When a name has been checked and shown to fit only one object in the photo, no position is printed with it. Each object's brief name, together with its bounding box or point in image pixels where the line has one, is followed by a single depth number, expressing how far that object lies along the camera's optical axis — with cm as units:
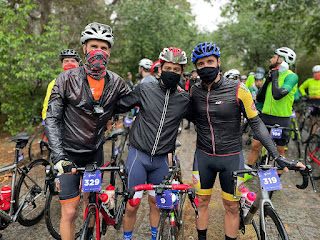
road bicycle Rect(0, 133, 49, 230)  308
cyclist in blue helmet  258
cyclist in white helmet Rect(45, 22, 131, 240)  232
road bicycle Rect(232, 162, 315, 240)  220
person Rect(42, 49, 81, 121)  420
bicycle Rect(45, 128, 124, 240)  220
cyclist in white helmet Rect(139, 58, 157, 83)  556
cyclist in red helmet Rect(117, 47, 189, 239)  256
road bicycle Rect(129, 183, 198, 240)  208
